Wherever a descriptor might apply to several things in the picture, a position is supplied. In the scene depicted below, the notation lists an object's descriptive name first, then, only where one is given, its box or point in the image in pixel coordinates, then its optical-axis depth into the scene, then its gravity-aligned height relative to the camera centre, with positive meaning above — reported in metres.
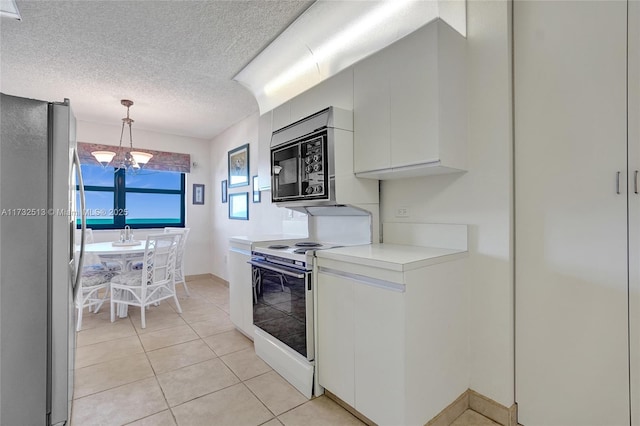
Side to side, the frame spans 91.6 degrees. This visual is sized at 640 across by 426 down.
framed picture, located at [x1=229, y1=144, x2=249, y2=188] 4.42 +0.68
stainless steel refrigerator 1.38 -0.22
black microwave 2.12 +0.40
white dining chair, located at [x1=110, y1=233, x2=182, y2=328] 3.30 -0.73
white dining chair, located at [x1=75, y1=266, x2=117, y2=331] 3.25 -0.80
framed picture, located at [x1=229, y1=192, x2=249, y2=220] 4.48 +0.09
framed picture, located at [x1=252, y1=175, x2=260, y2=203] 4.17 +0.28
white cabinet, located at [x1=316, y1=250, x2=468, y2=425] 1.52 -0.68
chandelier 3.61 +0.66
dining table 3.32 -0.43
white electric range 2.03 -0.70
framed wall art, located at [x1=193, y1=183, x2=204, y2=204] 5.48 +0.34
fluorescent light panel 2.01 +1.35
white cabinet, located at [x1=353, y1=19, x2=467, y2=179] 1.69 +0.63
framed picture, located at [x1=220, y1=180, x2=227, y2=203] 5.09 +0.37
